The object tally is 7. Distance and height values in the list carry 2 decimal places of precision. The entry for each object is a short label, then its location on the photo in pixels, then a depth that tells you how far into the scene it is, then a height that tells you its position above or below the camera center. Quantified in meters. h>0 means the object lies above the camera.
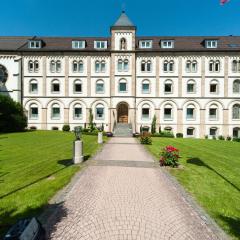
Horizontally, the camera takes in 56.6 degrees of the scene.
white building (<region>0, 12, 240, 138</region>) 39.66 +7.22
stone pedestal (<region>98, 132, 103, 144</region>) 24.23 -1.73
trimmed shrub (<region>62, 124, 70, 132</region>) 39.53 -1.06
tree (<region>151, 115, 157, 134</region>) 39.03 -0.63
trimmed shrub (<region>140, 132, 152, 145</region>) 24.58 -1.94
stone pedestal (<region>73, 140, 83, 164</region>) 14.46 -1.95
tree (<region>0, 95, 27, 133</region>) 32.50 +0.85
